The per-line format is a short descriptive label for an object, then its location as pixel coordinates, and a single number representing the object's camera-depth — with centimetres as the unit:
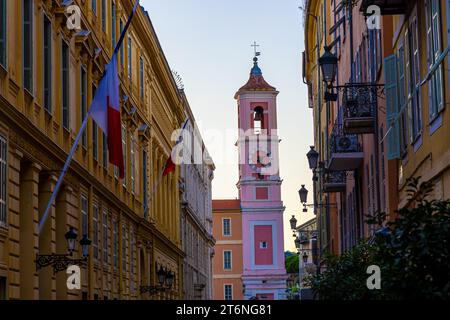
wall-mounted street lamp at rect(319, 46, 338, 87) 2491
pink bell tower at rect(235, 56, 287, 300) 10888
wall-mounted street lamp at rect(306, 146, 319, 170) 3681
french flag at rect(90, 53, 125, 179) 2280
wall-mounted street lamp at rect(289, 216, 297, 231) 5388
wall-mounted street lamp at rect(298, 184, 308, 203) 4066
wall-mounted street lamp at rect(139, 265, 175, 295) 4053
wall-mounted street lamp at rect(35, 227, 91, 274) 2252
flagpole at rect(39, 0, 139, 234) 2024
